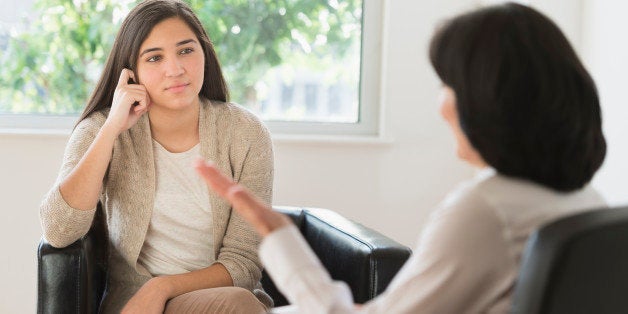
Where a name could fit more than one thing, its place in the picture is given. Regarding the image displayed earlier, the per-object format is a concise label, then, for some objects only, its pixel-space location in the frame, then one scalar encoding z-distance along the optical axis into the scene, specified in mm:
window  3527
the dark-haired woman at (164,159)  2320
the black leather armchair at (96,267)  2107
